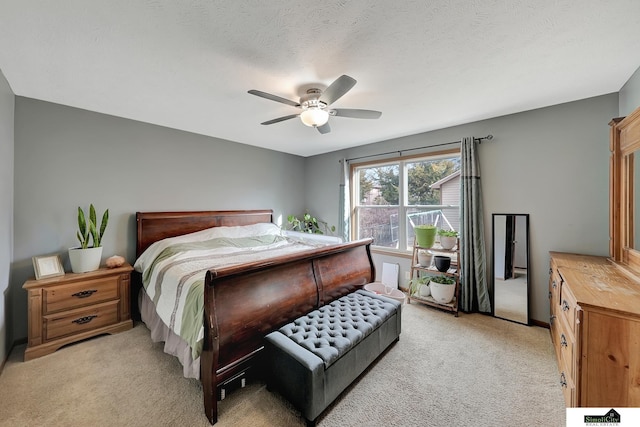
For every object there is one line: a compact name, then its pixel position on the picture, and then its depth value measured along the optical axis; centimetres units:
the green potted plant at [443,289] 308
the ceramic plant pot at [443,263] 317
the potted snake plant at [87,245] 250
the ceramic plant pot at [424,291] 331
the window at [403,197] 353
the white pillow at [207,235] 284
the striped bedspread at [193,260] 177
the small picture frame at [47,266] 234
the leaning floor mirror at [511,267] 283
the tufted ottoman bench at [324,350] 150
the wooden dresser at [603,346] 122
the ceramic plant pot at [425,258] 336
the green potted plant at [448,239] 315
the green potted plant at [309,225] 477
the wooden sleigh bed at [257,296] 158
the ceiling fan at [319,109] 197
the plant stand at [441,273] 307
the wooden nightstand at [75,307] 220
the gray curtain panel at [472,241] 304
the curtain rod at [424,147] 305
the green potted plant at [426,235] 324
